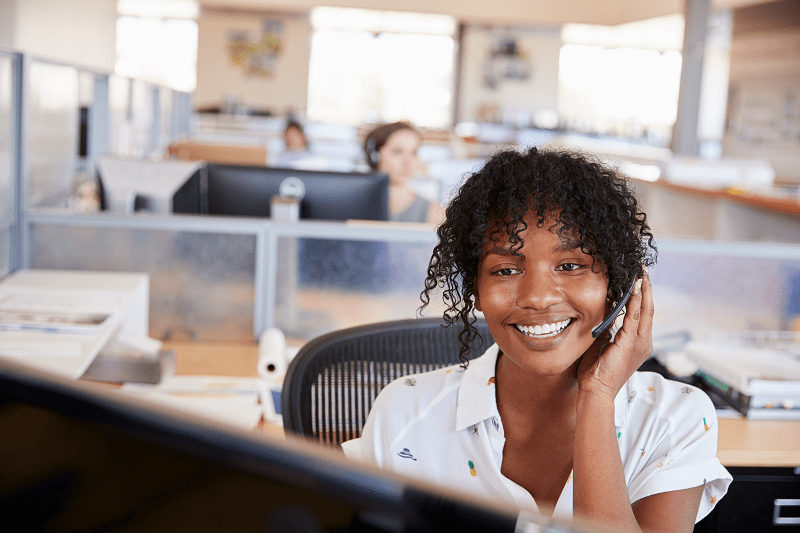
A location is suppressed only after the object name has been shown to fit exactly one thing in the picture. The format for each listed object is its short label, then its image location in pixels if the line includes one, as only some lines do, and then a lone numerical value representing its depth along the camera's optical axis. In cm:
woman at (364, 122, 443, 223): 363
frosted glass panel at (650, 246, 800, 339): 204
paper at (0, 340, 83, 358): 145
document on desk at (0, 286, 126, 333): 156
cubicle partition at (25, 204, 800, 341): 200
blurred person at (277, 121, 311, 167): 612
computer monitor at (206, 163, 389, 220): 233
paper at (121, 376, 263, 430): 151
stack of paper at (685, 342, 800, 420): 159
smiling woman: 90
